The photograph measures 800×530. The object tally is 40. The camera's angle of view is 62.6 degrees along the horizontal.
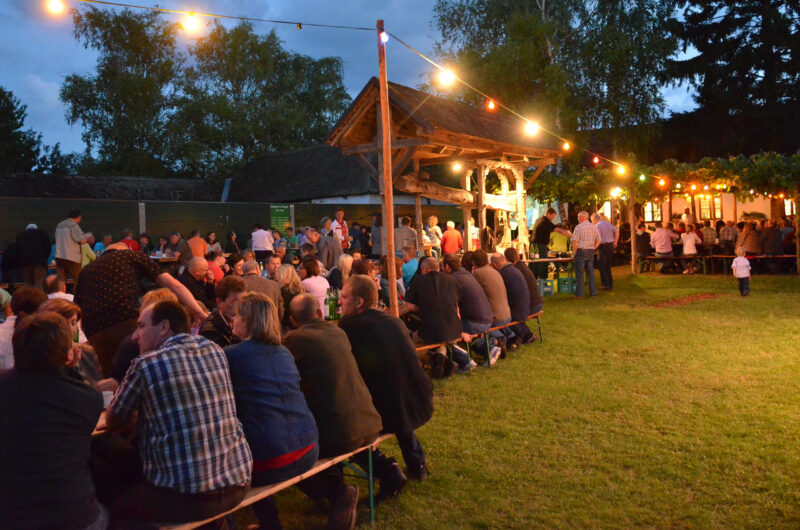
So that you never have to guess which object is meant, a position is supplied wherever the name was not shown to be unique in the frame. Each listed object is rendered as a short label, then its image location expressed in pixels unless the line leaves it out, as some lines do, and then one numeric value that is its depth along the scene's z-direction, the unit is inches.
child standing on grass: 497.4
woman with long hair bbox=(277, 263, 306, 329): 271.7
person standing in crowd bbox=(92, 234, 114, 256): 560.1
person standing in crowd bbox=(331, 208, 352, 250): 561.9
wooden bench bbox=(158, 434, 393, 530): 112.1
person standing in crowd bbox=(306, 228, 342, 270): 460.1
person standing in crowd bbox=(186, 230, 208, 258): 526.3
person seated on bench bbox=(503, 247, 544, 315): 343.3
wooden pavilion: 428.5
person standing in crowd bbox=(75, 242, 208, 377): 192.2
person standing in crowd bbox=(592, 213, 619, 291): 566.4
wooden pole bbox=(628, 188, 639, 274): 684.1
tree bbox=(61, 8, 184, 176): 1306.6
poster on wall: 791.7
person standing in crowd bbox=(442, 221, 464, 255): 568.1
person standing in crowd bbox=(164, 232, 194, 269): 522.1
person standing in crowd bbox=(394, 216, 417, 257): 507.2
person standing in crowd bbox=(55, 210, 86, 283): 459.2
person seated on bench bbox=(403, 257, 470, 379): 262.4
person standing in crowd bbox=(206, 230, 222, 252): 591.5
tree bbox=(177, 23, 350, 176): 1385.3
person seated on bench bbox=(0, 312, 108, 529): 94.7
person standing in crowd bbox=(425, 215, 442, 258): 606.5
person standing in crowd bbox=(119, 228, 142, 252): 509.9
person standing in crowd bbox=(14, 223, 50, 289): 457.1
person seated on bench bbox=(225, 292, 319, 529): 124.7
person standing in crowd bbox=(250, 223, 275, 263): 614.1
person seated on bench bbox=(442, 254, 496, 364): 287.0
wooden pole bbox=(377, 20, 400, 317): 261.9
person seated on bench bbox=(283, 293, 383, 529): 142.1
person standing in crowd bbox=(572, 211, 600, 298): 521.7
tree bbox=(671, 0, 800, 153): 1007.6
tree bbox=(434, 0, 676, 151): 935.7
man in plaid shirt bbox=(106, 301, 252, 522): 108.1
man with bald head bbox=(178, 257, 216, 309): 252.3
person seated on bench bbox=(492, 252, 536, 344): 324.8
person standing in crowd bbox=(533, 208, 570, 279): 611.2
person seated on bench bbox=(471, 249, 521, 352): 301.3
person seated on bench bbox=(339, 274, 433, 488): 162.4
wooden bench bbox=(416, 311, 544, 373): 257.9
